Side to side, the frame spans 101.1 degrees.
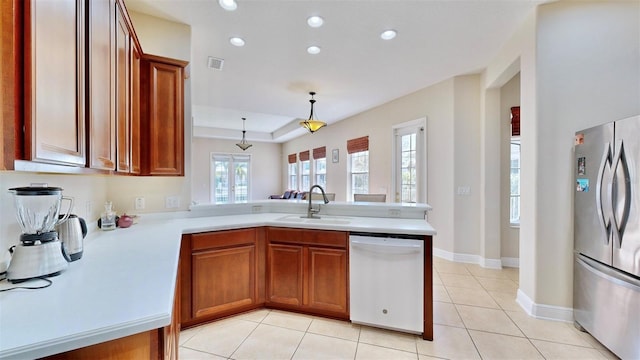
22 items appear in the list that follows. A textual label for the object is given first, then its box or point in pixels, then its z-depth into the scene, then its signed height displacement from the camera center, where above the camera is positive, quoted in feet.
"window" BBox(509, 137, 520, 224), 12.24 -0.10
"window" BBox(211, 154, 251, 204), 27.63 +0.22
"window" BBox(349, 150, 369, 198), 18.69 +0.54
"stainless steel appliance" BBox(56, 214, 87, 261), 4.16 -0.91
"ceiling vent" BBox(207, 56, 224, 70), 10.50 +4.77
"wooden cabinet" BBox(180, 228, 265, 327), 6.94 -2.64
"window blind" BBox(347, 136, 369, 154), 18.17 +2.48
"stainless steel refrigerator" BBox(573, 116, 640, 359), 5.45 -1.29
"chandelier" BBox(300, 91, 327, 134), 14.66 +3.07
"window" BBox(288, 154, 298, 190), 28.71 +0.77
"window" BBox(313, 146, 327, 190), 23.38 +1.28
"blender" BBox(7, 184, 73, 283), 3.33 -0.79
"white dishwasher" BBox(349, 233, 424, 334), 6.48 -2.58
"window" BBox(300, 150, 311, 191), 26.18 +0.82
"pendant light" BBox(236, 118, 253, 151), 22.90 +2.97
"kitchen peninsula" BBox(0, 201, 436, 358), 2.25 -1.30
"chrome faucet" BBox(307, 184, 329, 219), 8.98 -1.13
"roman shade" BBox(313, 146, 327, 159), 23.29 +2.40
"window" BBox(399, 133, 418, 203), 14.79 +0.58
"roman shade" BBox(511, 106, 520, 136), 11.73 +2.62
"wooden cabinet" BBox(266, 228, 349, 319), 7.23 -2.64
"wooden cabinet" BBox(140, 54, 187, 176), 7.00 +1.76
